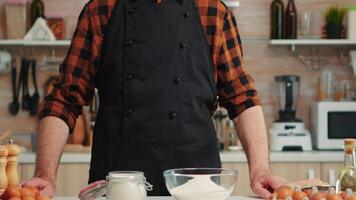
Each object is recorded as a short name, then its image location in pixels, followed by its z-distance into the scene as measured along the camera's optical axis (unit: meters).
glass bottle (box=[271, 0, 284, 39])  4.60
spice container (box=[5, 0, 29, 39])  4.60
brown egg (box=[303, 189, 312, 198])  1.83
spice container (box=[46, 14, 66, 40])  4.61
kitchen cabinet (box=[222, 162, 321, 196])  4.21
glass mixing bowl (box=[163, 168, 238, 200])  1.69
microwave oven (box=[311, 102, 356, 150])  4.40
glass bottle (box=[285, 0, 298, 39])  4.58
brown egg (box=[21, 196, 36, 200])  1.73
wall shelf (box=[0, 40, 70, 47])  4.48
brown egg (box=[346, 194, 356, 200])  1.76
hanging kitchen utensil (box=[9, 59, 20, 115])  4.67
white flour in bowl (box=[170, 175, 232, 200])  1.68
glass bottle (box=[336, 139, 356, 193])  2.00
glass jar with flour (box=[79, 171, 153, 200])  1.71
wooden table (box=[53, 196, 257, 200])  2.01
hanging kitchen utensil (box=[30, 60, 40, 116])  4.66
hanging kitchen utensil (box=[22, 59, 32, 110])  4.66
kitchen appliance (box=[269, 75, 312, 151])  4.41
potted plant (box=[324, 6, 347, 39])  4.52
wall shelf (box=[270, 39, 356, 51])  4.47
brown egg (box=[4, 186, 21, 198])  1.75
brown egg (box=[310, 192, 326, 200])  1.78
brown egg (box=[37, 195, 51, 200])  1.77
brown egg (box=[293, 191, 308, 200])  1.77
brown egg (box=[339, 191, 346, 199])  1.80
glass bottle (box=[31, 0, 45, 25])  4.61
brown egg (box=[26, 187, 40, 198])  1.79
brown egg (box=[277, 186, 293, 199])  1.79
